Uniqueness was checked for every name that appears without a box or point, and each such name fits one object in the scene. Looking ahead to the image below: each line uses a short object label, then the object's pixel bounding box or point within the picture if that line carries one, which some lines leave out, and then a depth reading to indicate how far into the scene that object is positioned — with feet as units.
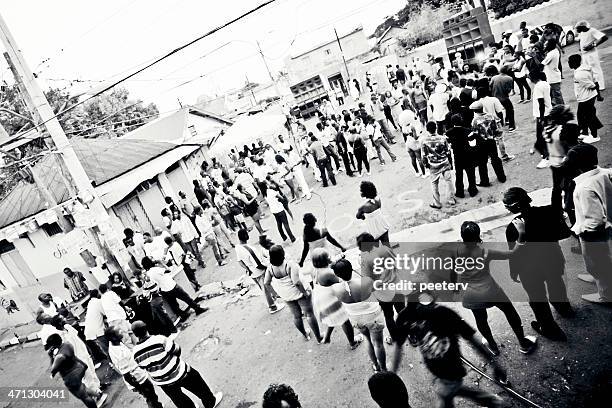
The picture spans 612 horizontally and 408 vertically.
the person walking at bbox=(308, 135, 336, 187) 37.35
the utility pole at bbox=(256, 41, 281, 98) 78.02
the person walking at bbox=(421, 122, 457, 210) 23.63
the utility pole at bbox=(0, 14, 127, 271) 28.30
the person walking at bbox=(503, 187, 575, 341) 12.24
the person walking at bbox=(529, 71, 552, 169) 24.14
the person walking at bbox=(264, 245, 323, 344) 16.98
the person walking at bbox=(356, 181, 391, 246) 19.52
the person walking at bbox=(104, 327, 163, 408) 17.43
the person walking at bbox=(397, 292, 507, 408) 10.54
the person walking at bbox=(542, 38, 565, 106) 28.58
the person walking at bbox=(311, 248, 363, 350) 14.42
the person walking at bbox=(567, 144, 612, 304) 11.94
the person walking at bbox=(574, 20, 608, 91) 26.84
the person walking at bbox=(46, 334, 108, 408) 18.01
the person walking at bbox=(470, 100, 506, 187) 23.34
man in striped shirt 14.64
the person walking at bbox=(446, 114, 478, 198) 23.47
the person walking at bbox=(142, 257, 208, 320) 23.35
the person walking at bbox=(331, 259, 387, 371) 13.55
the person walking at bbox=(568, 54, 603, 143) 23.00
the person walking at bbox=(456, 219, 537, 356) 12.12
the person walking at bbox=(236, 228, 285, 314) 20.87
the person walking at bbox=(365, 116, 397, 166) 36.18
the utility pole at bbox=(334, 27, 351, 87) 125.82
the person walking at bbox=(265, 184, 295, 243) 28.12
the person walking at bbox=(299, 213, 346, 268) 19.44
